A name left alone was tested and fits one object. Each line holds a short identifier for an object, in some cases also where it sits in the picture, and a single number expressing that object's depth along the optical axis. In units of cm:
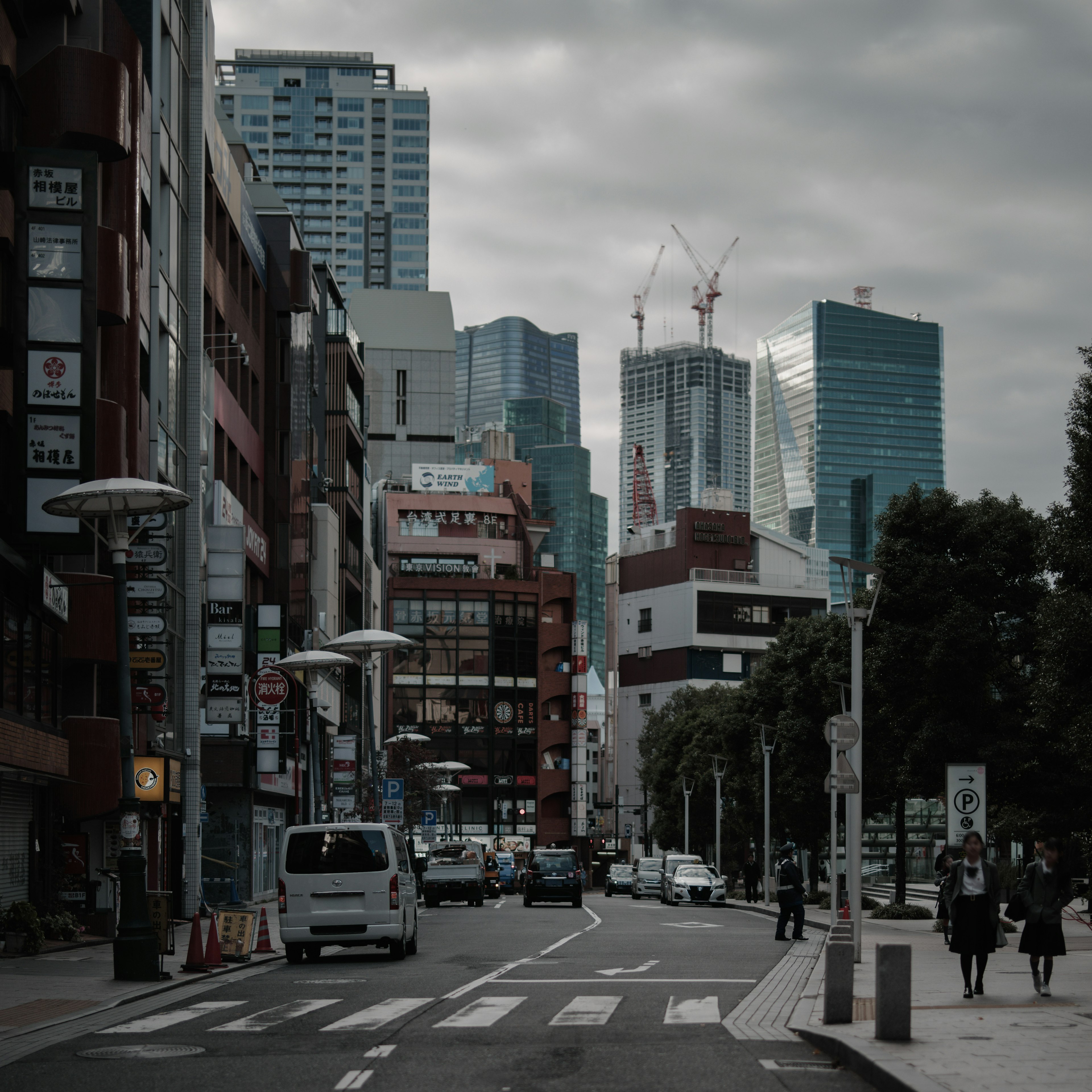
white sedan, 5581
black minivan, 5259
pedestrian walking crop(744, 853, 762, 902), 5662
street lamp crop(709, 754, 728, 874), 8150
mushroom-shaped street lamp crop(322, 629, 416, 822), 3841
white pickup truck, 5316
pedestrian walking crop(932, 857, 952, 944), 3359
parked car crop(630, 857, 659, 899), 7069
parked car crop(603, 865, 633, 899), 8156
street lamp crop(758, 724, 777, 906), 5634
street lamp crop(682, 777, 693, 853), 9150
